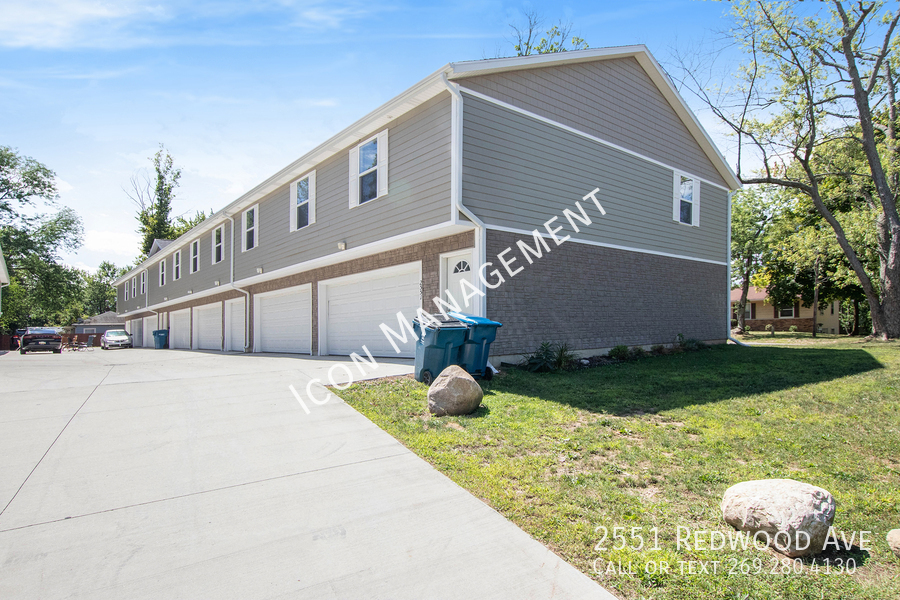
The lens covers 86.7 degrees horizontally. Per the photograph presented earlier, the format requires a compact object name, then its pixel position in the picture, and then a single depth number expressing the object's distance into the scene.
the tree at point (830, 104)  14.84
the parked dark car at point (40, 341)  24.39
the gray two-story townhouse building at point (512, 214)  8.82
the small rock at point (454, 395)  5.57
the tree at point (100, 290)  66.81
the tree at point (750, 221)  27.84
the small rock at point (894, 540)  2.61
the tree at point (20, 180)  31.69
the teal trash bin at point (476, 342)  7.39
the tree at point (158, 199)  39.97
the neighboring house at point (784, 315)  33.06
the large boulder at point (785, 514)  2.67
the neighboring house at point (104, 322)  53.44
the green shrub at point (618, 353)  10.72
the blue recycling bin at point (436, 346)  7.15
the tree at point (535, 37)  25.00
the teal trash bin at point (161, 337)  26.33
